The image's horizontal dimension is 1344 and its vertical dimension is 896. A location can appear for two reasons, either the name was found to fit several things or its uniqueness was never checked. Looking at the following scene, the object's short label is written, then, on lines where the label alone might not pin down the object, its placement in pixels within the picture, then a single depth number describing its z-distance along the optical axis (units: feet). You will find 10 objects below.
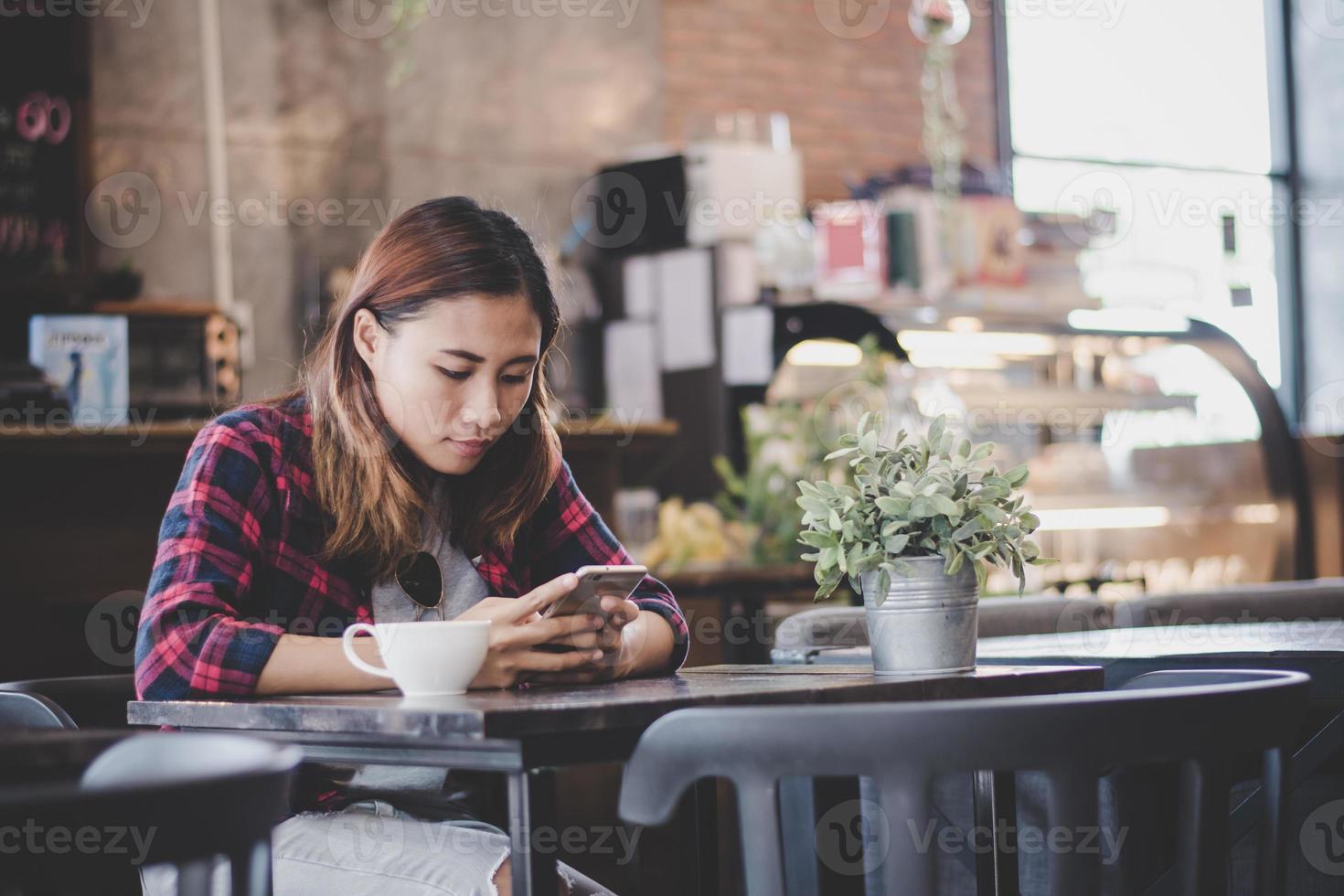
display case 20.38
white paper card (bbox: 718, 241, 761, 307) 18.19
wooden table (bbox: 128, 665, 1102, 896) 4.31
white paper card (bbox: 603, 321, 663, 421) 19.13
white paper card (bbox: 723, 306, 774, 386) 17.89
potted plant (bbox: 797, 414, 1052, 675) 5.56
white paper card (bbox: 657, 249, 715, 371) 18.38
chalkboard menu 15.96
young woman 5.48
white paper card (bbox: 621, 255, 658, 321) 19.19
